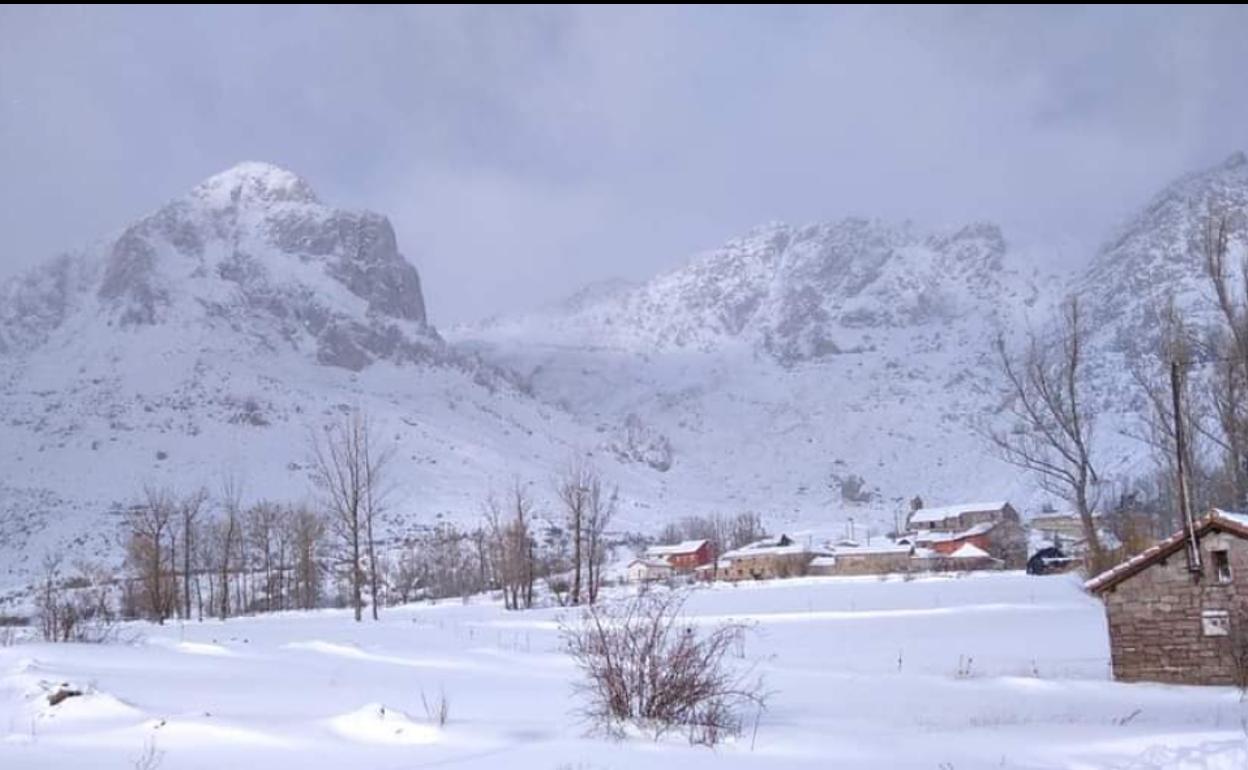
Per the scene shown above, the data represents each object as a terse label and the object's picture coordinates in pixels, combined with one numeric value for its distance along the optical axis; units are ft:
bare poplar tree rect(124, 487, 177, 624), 163.02
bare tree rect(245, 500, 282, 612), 236.63
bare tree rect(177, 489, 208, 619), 180.18
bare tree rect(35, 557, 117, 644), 89.56
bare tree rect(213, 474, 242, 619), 191.62
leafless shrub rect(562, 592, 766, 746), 43.37
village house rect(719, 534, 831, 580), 331.77
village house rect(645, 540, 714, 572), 382.09
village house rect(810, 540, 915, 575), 331.16
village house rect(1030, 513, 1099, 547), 344.69
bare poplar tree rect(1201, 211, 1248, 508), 103.91
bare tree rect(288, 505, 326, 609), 227.81
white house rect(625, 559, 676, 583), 321.93
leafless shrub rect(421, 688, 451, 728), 43.20
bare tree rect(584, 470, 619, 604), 173.99
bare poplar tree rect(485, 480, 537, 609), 189.50
